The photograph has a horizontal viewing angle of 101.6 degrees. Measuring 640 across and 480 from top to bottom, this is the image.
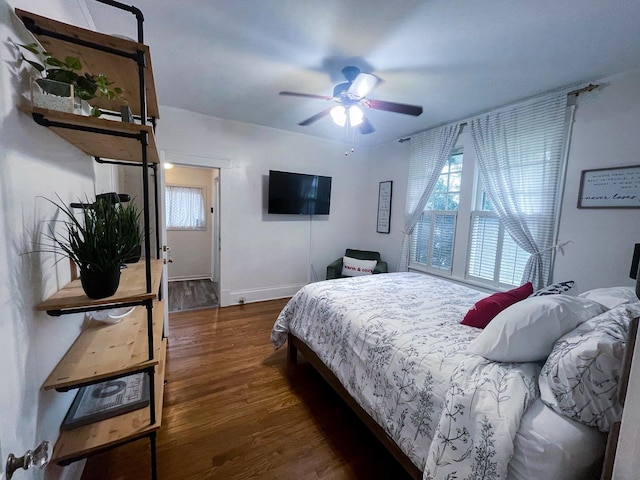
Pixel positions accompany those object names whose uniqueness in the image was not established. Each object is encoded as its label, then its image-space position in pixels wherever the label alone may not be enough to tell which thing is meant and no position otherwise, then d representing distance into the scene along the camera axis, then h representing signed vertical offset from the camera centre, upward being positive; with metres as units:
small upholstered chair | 4.05 -0.74
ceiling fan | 2.02 +0.97
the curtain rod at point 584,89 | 2.17 +1.17
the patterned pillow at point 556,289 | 1.69 -0.41
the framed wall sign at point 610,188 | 2.00 +0.33
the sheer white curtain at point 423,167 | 3.27 +0.71
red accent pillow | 1.56 -0.51
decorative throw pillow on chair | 4.09 -0.79
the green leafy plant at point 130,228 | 0.98 -0.09
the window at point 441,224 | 3.29 -0.04
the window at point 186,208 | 4.98 +0.02
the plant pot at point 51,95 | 0.85 +0.35
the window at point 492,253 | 2.73 -0.32
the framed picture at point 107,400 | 1.16 -0.95
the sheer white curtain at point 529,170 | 2.40 +0.54
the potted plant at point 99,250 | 0.90 -0.16
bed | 0.84 -0.65
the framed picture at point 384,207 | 4.19 +0.18
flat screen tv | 3.85 +0.32
